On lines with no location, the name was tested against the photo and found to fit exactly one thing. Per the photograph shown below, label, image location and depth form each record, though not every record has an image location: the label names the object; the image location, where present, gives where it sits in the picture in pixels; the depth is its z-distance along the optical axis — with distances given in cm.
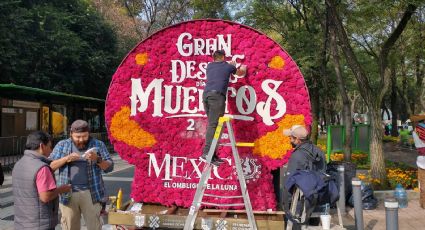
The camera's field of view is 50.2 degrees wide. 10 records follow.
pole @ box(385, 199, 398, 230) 540
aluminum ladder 454
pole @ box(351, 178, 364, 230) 715
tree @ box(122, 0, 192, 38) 2902
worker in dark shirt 477
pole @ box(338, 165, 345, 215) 827
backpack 500
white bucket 509
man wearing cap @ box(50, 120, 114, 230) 522
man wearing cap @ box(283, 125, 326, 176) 501
